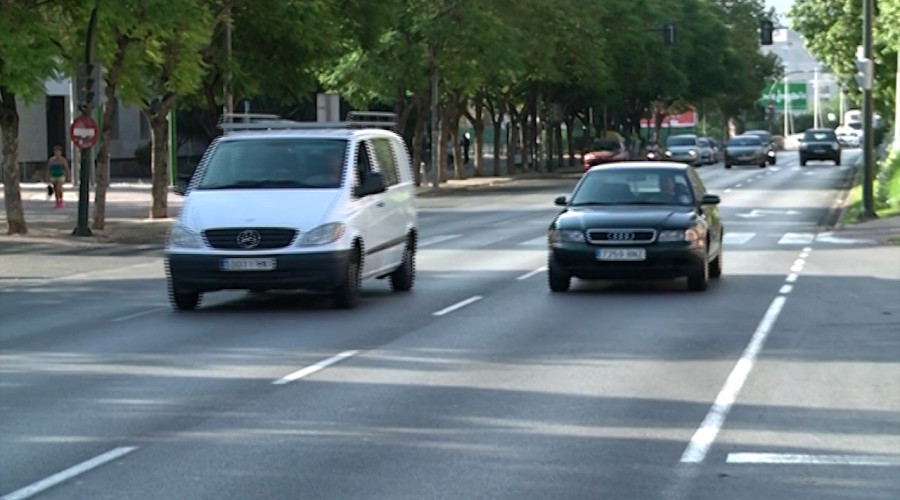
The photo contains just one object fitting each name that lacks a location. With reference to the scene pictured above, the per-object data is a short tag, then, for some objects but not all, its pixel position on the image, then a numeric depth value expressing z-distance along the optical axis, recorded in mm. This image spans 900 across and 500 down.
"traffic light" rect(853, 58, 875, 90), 33681
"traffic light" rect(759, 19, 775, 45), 55403
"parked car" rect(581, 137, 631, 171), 72312
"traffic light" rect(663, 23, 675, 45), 67000
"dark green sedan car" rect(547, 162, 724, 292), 18656
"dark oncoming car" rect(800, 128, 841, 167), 80438
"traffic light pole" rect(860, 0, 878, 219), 33938
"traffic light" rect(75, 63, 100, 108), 31594
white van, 17078
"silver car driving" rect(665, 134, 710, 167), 76688
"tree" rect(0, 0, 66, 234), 27656
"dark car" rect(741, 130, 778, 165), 83750
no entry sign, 32062
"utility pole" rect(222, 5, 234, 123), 36950
